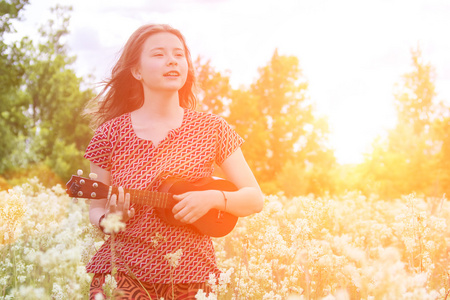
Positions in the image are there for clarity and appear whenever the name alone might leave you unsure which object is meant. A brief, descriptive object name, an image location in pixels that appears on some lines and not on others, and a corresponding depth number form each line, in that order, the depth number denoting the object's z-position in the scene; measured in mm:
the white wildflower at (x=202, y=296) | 2311
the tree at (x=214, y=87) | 29219
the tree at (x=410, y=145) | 22875
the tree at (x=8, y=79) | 20531
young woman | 3305
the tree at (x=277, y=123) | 29219
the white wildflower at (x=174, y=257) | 2523
